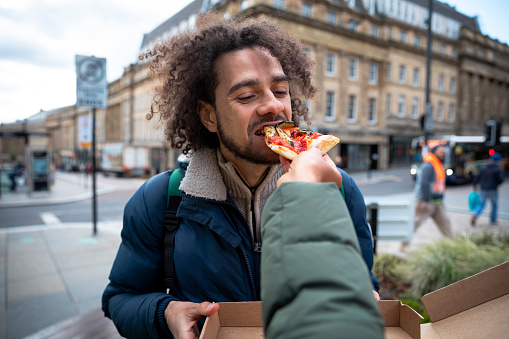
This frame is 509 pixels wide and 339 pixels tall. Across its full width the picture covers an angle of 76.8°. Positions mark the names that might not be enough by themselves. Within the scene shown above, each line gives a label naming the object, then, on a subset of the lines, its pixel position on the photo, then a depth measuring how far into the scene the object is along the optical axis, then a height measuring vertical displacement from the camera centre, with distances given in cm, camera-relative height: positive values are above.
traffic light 907 +68
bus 2047 -2
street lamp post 941 +120
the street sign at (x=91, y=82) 629 +125
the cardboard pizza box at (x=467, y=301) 90 -42
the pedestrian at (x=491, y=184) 910 -83
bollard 423 -85
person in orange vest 654 -92
